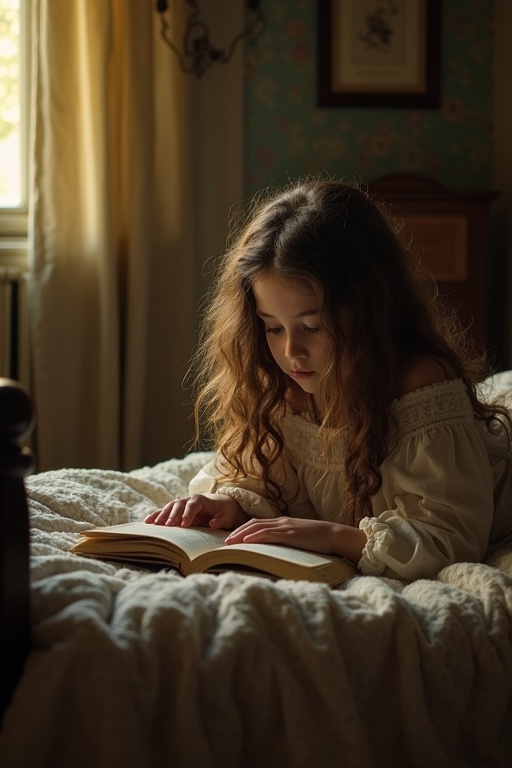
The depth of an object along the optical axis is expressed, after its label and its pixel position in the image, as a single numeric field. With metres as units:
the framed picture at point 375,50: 3.17
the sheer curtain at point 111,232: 2.86
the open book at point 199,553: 1.19
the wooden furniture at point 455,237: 2.89
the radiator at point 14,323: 2.98
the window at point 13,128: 3.09
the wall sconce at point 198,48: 3.06
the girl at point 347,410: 1.32
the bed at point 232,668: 0.86
